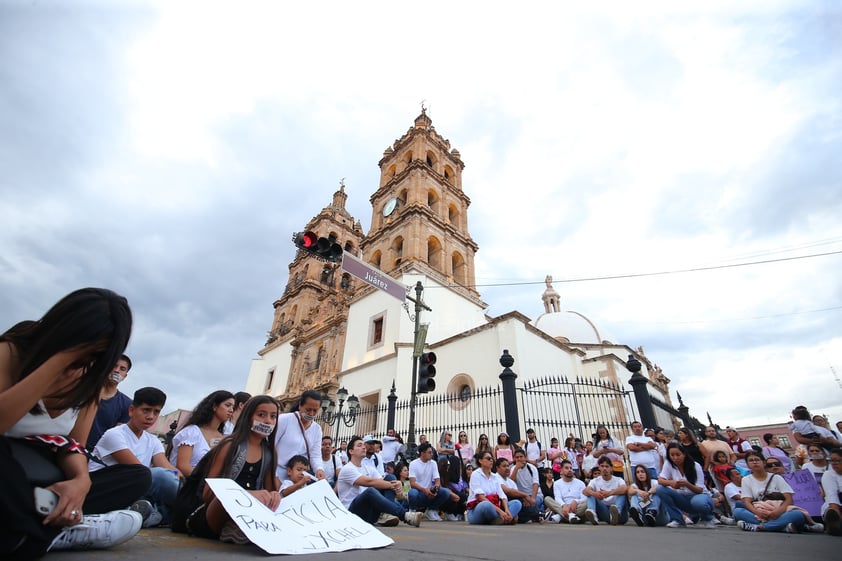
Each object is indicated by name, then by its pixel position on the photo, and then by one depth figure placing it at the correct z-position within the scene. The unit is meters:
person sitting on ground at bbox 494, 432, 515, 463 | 7.95
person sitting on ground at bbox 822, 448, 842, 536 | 4.21
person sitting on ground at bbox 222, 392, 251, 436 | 5.20
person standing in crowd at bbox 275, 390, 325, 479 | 4.03
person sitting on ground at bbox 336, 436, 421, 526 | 4.78
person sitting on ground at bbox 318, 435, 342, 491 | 6.40
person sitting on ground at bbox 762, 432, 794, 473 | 7.97
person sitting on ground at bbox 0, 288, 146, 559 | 1.59
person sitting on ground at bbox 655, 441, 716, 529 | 5.58
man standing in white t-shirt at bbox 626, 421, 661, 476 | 7.16
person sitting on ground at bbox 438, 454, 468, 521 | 6.97
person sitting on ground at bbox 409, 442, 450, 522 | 6.54
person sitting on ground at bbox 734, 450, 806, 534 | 4.54
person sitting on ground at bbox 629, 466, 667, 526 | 5.74
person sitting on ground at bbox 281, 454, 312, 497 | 3.55
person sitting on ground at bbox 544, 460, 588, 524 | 6.69
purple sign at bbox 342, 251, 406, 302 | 8.18
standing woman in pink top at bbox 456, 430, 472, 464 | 8.98
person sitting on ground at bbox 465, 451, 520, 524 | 5.64
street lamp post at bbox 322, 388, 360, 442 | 15.42
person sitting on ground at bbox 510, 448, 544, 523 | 6.39
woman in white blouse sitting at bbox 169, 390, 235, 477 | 4.02
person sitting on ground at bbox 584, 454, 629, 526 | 6.30
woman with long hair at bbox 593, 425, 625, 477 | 7.90
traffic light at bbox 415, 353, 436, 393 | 8.89
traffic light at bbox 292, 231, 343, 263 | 7.15
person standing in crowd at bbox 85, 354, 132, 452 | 3.59
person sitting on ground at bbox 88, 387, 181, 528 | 3.49
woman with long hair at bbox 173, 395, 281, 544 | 2.67
